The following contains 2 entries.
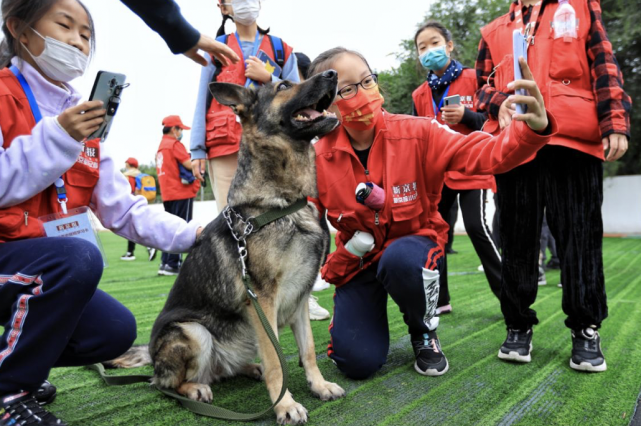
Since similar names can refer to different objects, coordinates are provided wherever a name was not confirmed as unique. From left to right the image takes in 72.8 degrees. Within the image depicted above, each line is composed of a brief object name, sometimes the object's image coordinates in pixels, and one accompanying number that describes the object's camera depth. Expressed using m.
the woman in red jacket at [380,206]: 2.44
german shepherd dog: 2.15
